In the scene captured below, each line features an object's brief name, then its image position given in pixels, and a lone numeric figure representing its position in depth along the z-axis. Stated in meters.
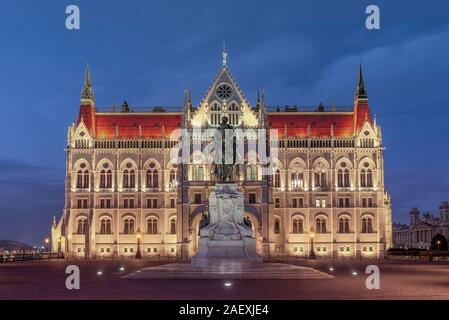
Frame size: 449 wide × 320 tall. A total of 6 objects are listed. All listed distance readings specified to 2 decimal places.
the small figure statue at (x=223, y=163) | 55.78
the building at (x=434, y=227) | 184.25
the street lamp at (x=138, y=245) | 103.38
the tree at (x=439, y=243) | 113.26
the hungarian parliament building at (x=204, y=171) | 112.00
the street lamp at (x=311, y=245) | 102.32
